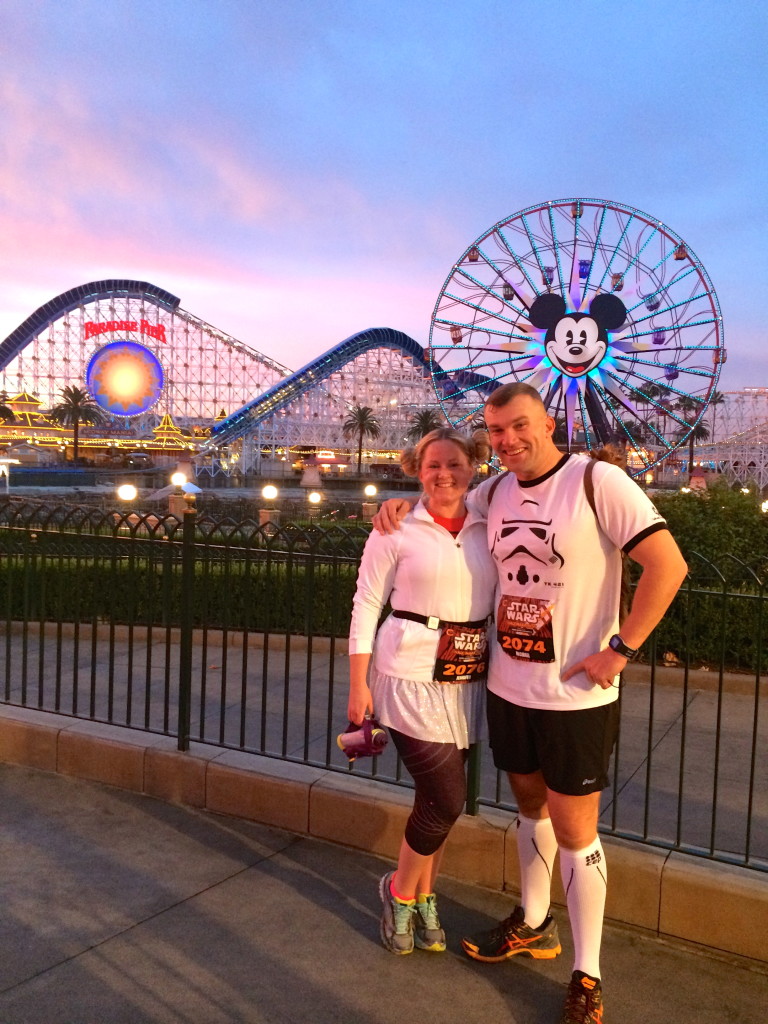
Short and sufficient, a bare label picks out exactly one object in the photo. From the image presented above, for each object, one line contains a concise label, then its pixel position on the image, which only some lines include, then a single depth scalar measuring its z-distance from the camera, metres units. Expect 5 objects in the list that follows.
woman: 2.88
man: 2.54
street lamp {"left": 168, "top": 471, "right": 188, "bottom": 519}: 19.45
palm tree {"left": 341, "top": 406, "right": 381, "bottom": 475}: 62.78
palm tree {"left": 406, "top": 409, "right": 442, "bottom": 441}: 62.28
